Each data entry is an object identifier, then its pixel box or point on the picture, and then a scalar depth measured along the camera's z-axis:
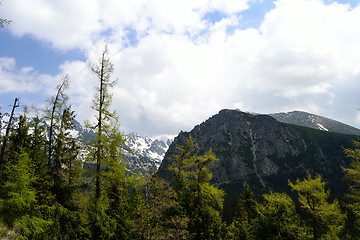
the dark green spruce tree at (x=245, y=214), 35.09
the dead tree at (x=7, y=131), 24.27
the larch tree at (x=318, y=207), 24.12
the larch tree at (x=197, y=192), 22.56
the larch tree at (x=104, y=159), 17.56
